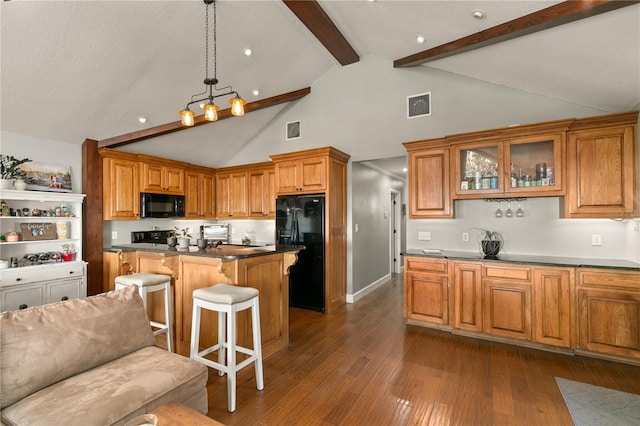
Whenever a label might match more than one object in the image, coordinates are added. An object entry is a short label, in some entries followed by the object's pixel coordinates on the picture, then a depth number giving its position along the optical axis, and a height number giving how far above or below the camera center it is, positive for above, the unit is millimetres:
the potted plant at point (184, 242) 3223 -311
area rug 2043 -1464
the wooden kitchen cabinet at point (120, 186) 4512 +453
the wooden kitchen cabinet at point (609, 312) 2744 -978
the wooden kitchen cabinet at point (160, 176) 4926 +670
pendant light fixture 2706 +974
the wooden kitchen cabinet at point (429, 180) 3795 +415
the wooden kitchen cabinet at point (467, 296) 3391 -995
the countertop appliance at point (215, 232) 6297 -400
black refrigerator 4449 -429
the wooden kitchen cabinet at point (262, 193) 5676 +391
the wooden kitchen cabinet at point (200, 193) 5805 +416
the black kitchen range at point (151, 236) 5074 -400
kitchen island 2797 -667
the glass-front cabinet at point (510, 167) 3242 +514
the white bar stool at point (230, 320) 2225 -867
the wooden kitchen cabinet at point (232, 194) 6000 +396
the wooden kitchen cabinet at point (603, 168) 2938 +433
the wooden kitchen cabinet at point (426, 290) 3619 -993
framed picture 3830 +525
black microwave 4870 +158
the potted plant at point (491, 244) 3510 -398
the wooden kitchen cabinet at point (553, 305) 2977 -985
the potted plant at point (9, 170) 3578 +558
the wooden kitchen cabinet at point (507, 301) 3160 -994
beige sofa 1321 -848
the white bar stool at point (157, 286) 2846 -710
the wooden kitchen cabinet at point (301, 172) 4469 +641
